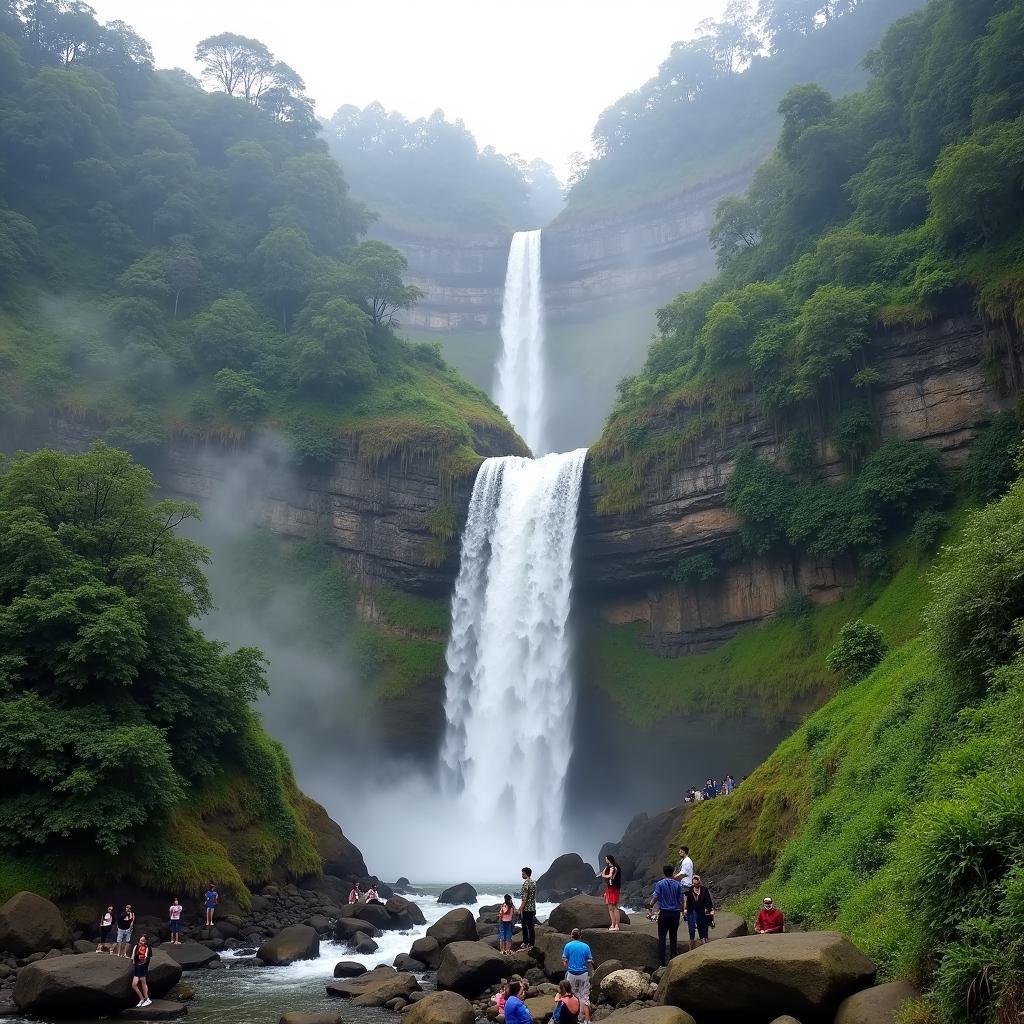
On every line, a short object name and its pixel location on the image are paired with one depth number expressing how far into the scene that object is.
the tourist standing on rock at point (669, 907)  12.23
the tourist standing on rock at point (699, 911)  12.70
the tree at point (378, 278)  50.22
